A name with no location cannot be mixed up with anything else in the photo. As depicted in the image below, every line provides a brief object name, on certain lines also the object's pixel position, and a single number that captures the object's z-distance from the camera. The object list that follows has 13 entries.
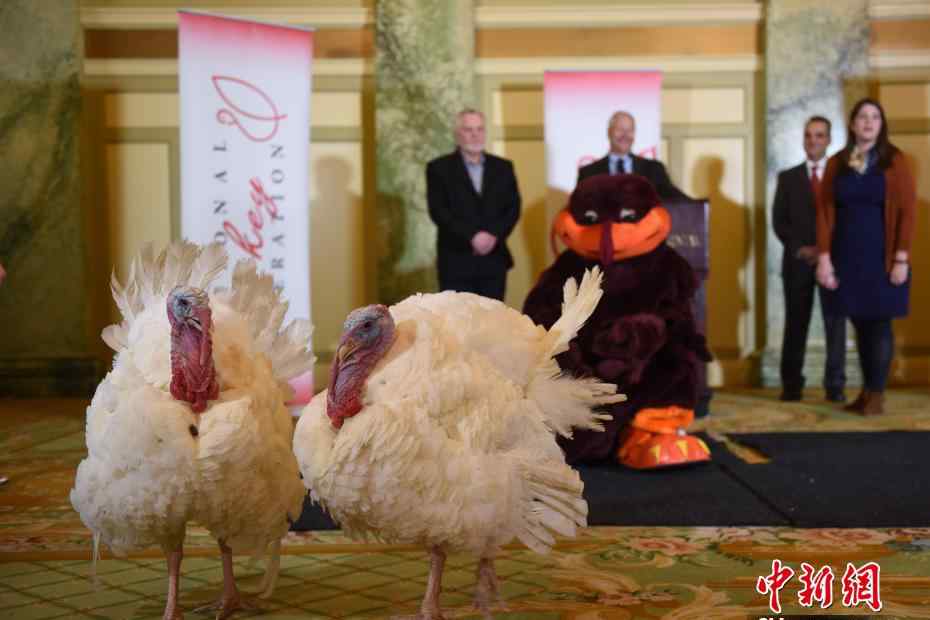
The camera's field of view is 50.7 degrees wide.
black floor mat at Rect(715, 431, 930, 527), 2.77
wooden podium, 4.43
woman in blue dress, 4.45
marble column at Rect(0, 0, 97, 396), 5.64
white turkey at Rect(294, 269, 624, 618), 1.74
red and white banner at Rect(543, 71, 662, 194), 5.44
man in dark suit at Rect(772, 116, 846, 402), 5.19
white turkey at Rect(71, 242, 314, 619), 1.83
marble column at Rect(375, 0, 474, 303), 5.68
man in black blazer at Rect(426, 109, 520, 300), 4.79
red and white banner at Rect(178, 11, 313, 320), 4.32
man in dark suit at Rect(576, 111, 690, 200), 4.77
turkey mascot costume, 3.39
